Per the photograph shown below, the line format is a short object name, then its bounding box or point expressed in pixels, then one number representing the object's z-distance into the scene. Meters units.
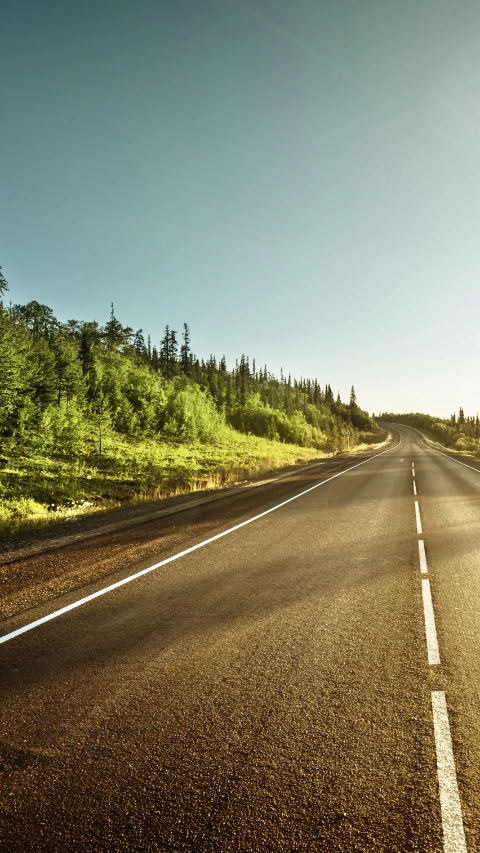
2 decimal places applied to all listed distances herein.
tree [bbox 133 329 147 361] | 111.81
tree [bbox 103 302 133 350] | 81.62
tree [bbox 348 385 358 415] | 166.75
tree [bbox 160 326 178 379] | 98.38
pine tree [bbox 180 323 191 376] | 96.75
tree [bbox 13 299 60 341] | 90.19
